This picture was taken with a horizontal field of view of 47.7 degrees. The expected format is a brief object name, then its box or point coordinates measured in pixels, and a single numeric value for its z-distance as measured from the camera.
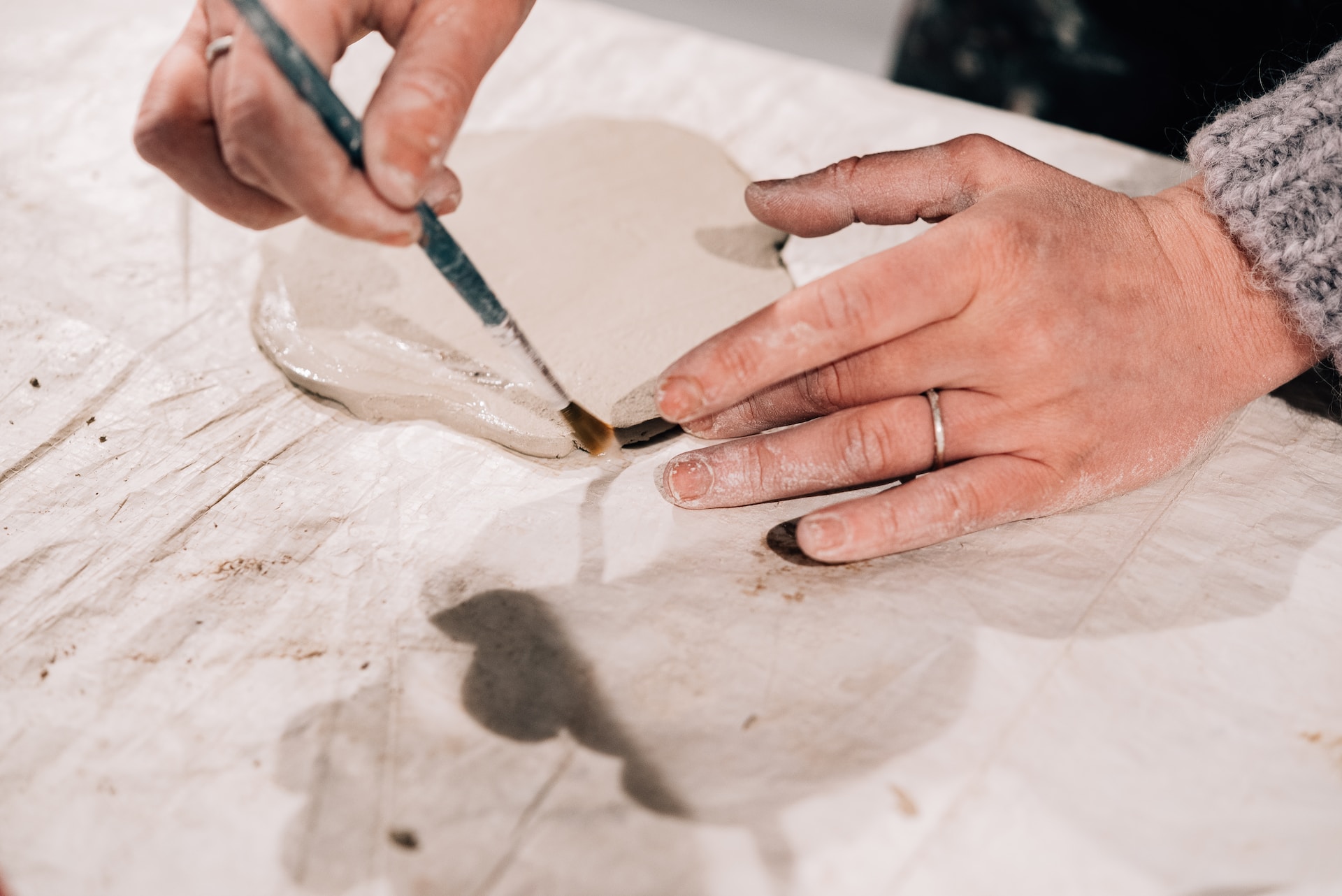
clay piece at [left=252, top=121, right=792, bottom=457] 0.39
